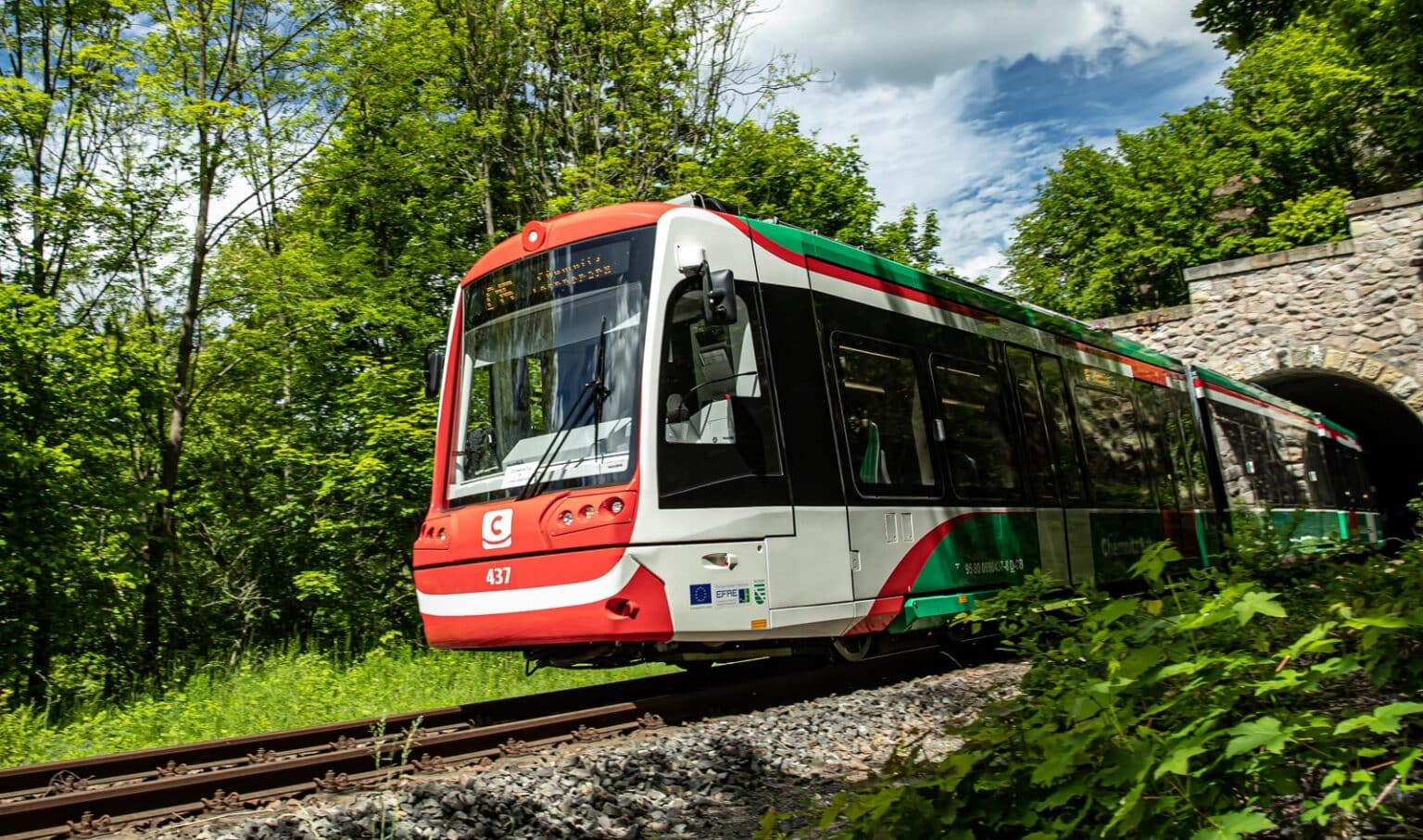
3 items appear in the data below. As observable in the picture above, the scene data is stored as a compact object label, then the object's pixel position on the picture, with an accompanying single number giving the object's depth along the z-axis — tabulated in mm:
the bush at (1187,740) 1908
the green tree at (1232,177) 37438
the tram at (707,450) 6445
